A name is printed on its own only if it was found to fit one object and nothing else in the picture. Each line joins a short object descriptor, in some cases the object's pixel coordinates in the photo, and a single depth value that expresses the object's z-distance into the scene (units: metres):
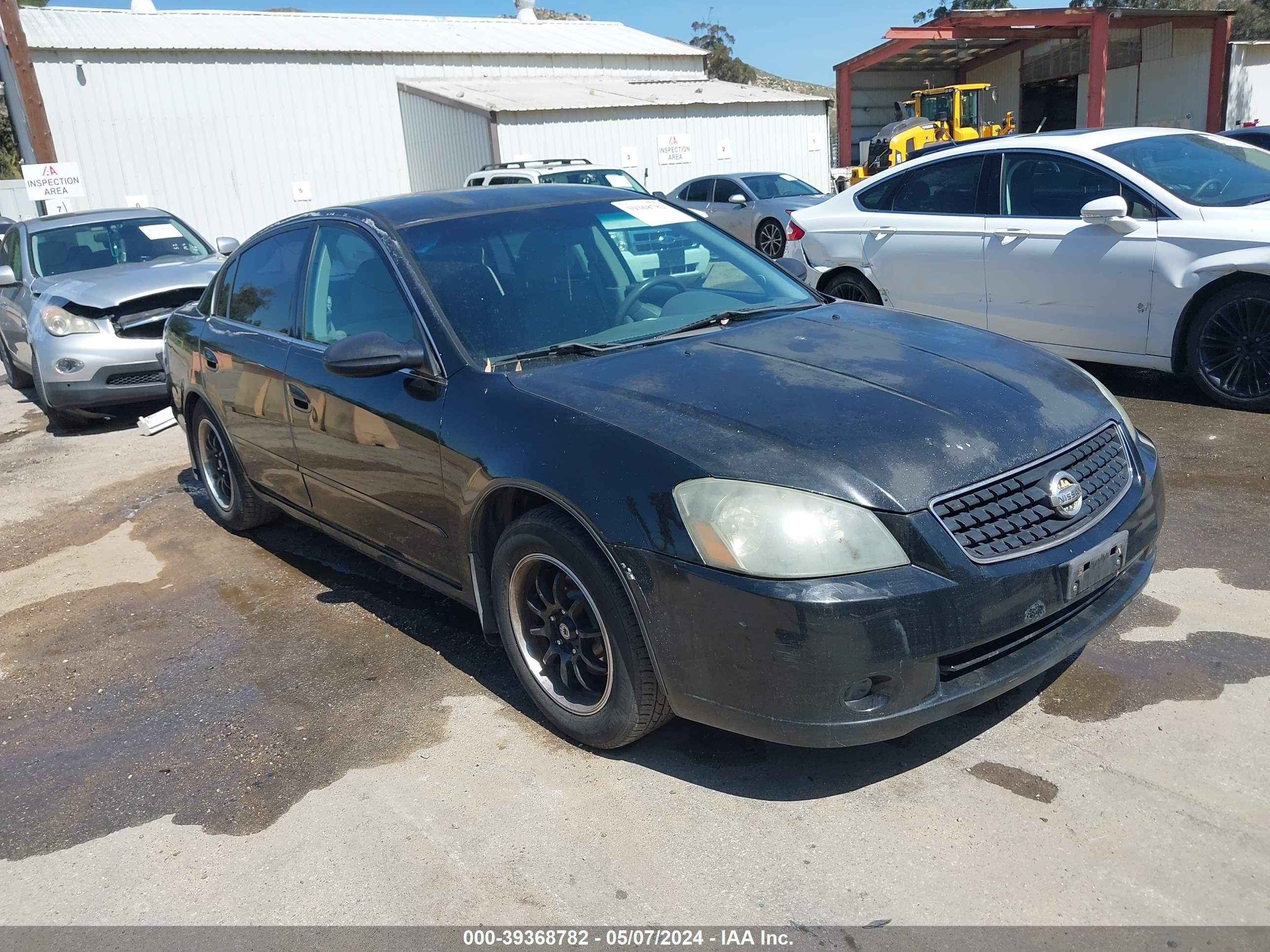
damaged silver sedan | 8.09
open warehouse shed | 28.81
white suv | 14.93
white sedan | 5.81
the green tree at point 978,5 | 65.94
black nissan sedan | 2.61
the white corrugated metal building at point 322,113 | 21.33
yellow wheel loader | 25.02
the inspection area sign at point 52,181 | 14.43
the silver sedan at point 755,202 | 17.09
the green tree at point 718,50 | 76.44
